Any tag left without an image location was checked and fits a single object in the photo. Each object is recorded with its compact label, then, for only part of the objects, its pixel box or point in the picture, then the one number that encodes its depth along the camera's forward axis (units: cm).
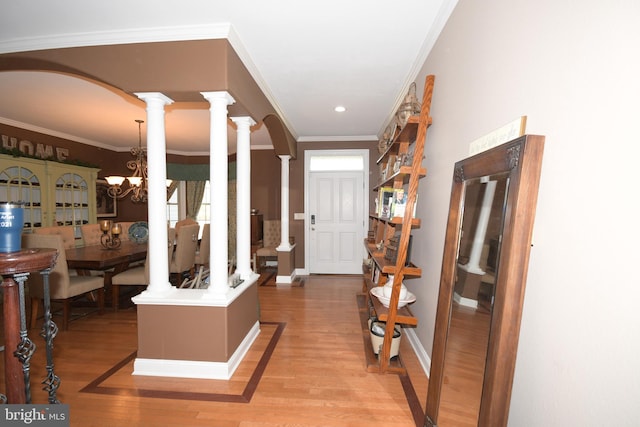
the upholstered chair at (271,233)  620
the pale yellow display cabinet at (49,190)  414
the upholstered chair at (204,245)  456
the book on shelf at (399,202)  255
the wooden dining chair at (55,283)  286
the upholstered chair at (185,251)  395
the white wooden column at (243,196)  288
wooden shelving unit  213
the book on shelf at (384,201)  307
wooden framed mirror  105
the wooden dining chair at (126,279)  361
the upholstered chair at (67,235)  385
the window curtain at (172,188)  689
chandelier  437
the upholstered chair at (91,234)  439
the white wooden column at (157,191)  227
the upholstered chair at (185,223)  527
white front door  554
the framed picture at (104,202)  612
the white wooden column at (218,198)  229
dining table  325
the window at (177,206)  711
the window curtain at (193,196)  711
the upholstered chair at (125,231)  508
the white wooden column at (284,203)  508
